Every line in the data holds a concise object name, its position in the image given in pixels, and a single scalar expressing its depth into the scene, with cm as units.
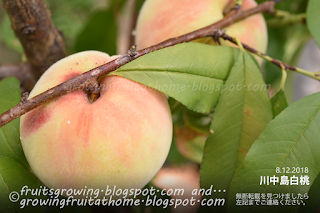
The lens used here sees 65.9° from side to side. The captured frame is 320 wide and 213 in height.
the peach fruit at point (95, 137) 26
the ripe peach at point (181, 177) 87
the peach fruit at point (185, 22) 37
